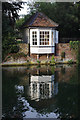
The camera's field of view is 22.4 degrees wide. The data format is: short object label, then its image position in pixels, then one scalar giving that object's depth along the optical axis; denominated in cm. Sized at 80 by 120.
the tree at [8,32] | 2097
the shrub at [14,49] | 2122
